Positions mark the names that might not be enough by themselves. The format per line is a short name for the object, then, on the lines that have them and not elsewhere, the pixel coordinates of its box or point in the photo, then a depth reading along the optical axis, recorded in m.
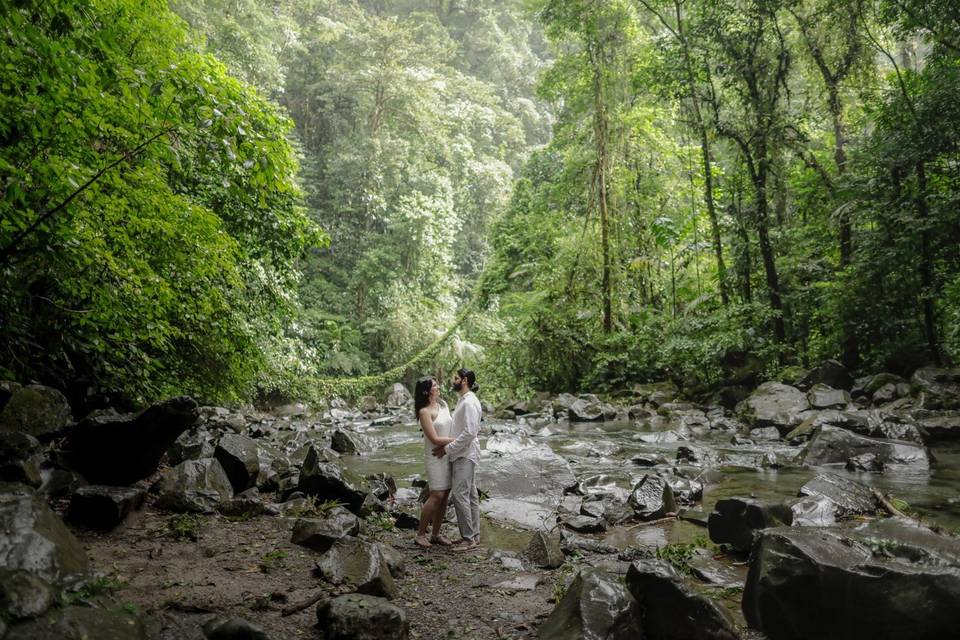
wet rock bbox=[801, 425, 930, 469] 8.18
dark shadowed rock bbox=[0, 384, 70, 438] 5.55
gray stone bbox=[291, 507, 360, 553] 4.88
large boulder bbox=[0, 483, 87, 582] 2.97
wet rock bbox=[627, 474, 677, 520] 6.38
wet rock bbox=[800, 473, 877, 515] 5.69
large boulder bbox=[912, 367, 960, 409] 10.94
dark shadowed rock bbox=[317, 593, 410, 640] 3.29
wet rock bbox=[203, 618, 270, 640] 3.11
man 5.50
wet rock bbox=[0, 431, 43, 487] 4.64
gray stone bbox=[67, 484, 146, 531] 4.77
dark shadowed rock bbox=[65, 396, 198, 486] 5.37
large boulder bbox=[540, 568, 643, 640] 3.25
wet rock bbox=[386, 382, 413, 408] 24.70
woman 5.59
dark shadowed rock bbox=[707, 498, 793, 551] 4.89
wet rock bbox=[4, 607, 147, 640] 2.47
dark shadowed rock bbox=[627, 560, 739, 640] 3.31
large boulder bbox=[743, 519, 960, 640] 3.01
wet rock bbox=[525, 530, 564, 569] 4.99
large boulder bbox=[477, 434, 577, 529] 6.88
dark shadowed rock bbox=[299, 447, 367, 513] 6.32
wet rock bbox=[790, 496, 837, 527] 5.31
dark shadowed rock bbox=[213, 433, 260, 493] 6.51
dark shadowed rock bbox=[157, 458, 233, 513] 5.55
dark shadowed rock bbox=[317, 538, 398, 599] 4.09
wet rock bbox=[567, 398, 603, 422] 15.12
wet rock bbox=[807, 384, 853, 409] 11.80
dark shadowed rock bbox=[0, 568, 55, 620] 2.51
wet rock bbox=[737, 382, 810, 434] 11.61
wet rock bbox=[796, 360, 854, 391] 13.16
